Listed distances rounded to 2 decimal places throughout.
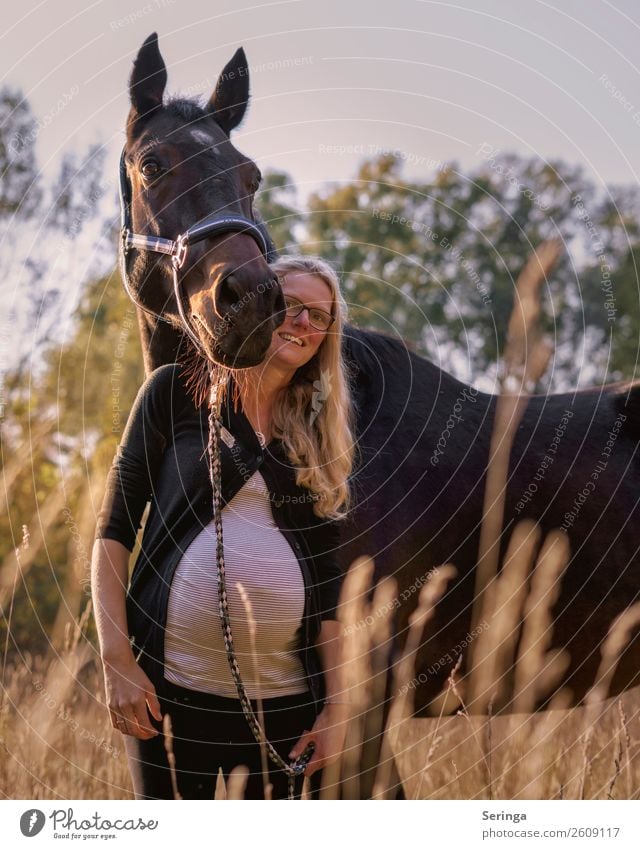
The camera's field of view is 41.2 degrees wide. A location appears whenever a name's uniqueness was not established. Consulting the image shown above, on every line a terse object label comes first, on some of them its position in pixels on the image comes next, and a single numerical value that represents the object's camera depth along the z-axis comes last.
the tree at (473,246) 11.38
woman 2.48
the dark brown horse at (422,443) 3.38
